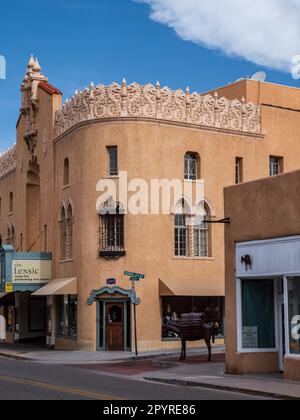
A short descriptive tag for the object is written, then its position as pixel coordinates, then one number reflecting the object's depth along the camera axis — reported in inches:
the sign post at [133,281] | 1203.9
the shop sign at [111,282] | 1357.0
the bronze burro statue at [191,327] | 1099.3
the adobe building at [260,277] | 827.4
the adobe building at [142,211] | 1363.2
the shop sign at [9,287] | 1497.3
